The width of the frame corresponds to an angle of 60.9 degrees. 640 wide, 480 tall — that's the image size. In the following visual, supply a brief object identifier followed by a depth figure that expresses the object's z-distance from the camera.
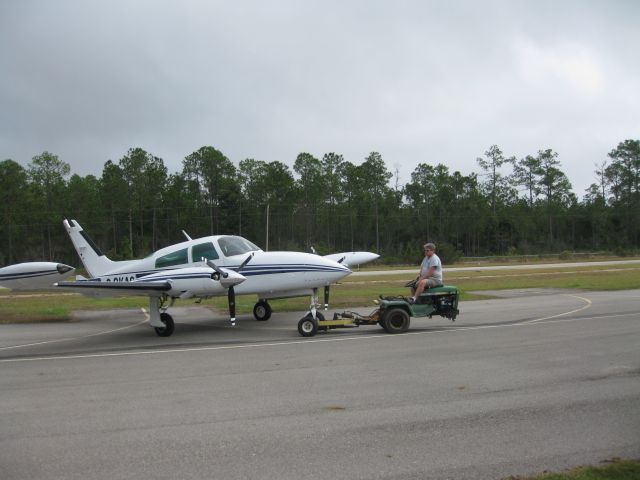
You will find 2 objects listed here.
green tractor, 12.65
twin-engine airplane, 13.69
